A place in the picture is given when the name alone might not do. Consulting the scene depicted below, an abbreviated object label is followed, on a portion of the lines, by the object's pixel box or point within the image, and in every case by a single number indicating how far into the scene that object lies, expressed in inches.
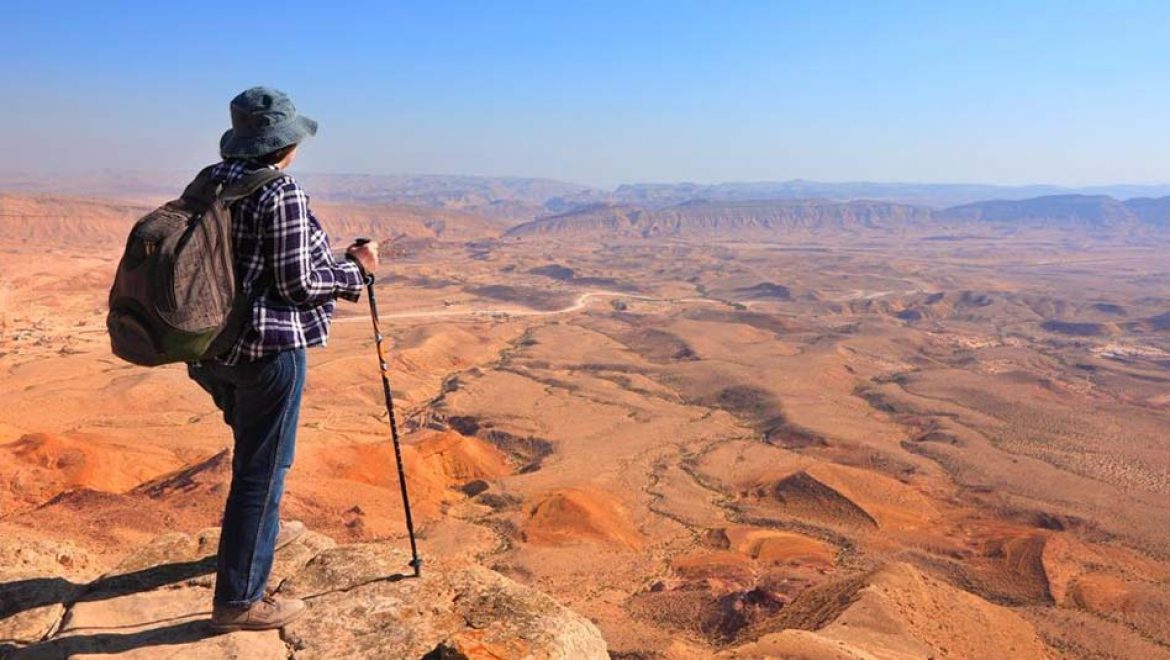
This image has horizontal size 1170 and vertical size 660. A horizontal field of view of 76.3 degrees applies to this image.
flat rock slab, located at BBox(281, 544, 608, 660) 119.3
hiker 102.7
